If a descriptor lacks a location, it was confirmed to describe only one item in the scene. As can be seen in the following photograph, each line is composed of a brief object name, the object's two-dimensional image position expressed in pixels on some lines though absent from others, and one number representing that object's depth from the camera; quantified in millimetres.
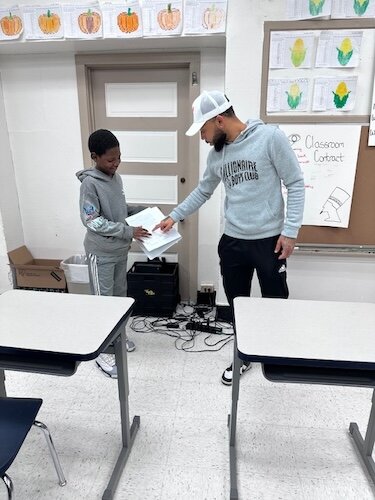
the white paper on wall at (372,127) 2145
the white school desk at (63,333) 1121
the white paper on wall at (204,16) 2145
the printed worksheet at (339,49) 2062
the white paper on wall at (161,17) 2205
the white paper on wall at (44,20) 2330
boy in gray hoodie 1846
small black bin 2719
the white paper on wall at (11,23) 2367
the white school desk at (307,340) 1059
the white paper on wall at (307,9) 2023
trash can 2820
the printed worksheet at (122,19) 2250
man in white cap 1626
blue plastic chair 1005
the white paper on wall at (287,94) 2174
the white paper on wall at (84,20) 2289
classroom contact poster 2236
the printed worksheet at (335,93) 2133
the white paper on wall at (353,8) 2006
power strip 2582
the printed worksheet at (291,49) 2092
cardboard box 2883
